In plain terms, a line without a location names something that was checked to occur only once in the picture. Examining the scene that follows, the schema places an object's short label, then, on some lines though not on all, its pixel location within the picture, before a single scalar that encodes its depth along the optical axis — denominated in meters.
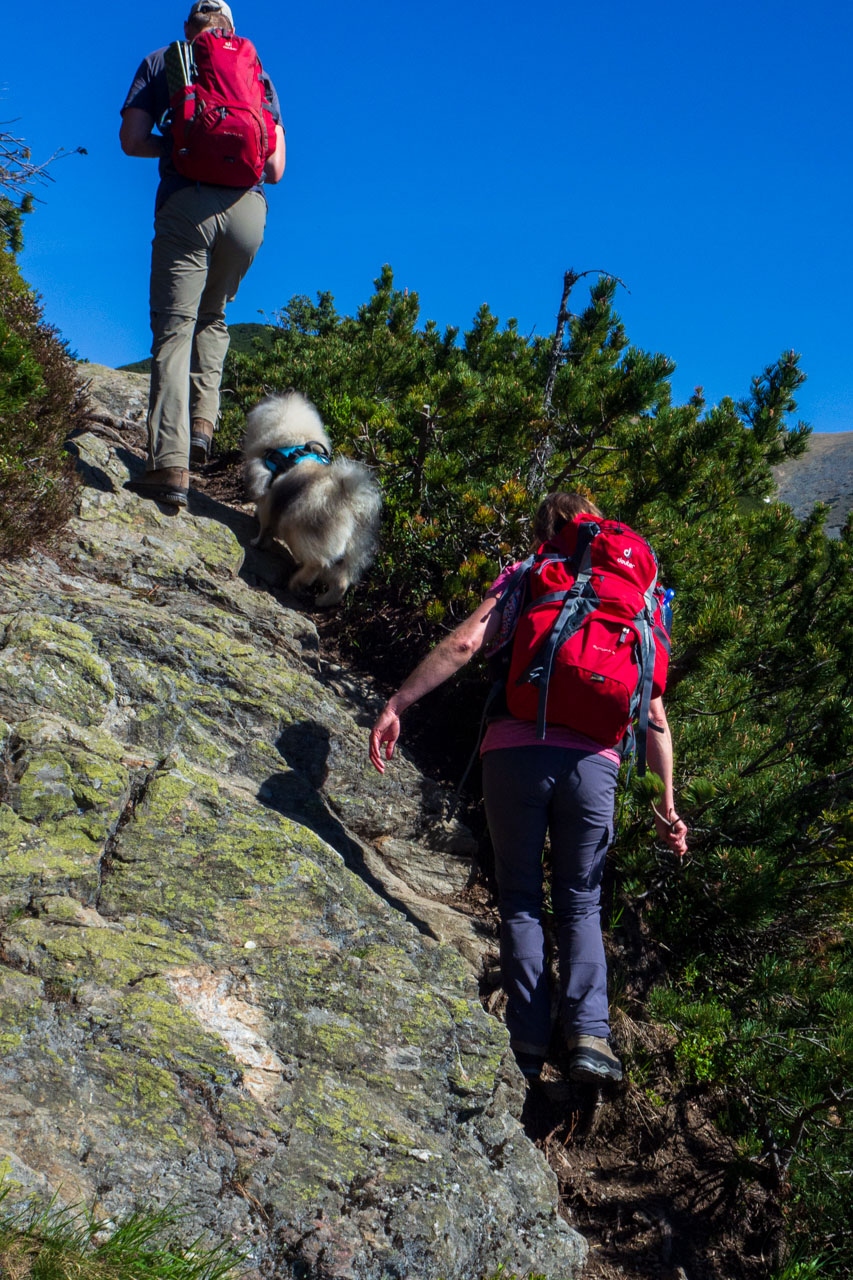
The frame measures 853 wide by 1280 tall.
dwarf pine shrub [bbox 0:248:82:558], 4.27
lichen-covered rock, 2.46
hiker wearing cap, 5.04
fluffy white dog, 5.59
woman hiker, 3.45
